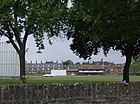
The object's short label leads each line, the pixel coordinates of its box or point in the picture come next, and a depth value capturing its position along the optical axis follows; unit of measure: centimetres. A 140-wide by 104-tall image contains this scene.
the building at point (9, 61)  4856
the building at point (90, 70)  14588
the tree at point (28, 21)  2872
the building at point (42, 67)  15738
